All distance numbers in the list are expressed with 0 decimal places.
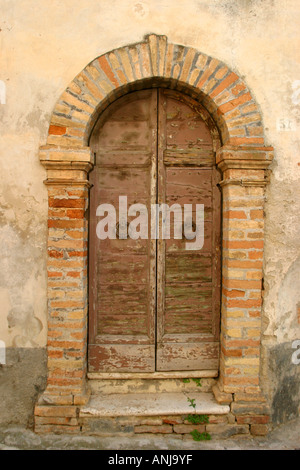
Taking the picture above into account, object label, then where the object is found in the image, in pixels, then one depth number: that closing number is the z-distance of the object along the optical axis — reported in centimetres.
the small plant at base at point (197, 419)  275
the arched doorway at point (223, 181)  270
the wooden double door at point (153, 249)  295
